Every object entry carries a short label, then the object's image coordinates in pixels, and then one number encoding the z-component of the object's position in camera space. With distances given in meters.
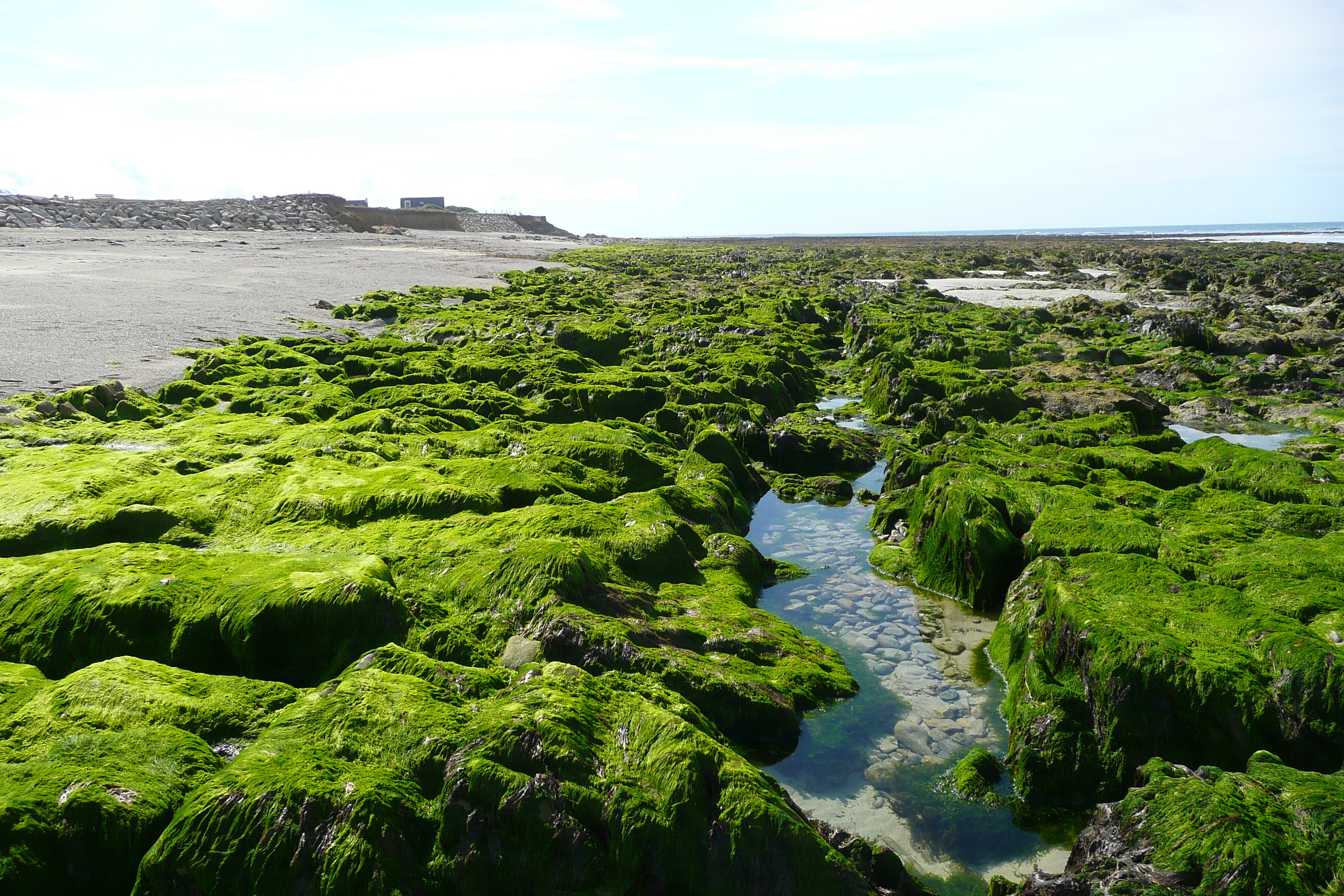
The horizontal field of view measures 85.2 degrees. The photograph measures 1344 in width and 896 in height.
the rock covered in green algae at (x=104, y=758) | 3.09
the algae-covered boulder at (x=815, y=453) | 12.70
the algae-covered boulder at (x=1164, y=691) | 4.97
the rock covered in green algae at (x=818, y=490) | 11.52
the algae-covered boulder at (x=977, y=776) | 5.29
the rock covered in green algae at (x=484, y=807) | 3.28
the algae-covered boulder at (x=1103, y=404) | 14.02
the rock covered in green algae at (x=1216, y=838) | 3.60
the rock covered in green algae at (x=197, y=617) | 4.81
